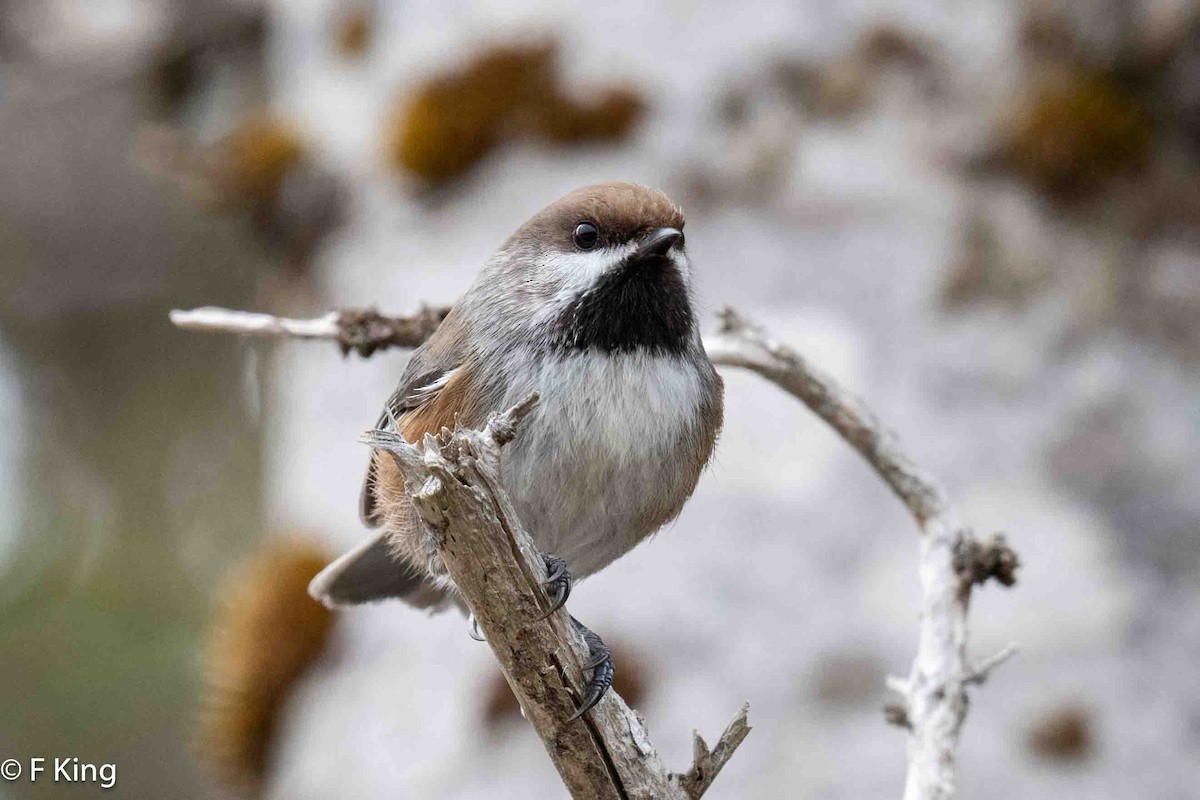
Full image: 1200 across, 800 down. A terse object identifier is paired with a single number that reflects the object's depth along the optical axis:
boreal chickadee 4.40
